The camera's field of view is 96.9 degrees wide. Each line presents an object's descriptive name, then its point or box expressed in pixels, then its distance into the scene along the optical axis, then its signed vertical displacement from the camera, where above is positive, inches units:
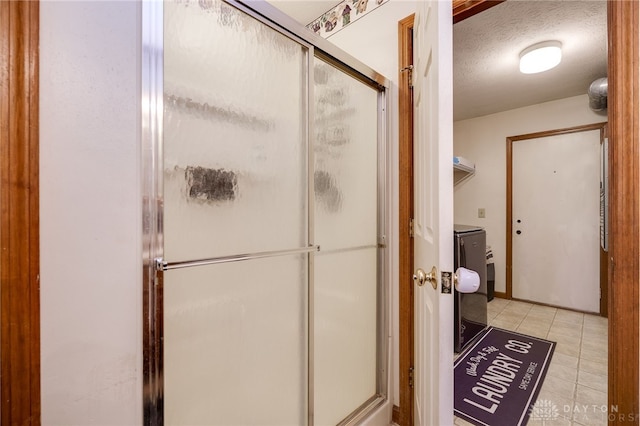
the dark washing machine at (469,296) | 92.0 -28.4
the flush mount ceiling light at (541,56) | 89.3 +50.7
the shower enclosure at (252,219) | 31.8 -0.6
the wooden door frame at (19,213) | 22.7 +0.2
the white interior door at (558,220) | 125.2 -2.9
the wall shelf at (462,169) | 132.8 +23.0
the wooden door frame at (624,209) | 28.2 +0.5
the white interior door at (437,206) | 33.6 +1.1
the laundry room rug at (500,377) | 69.3 -47.2
